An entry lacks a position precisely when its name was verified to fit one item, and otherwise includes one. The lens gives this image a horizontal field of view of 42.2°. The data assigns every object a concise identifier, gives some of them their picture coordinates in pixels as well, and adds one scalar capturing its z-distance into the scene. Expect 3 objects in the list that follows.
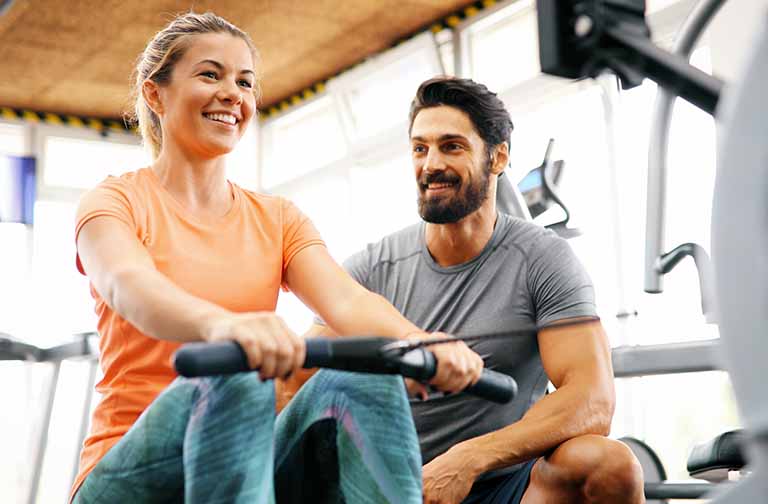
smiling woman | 1.03
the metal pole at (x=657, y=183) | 1.46
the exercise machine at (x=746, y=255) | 0.64
